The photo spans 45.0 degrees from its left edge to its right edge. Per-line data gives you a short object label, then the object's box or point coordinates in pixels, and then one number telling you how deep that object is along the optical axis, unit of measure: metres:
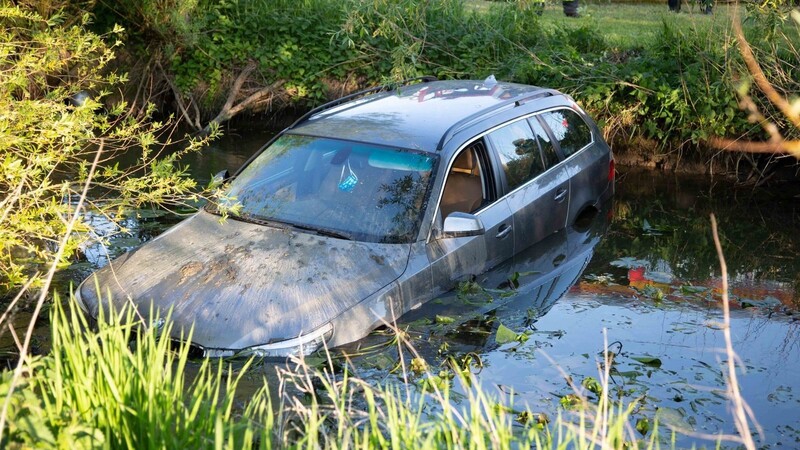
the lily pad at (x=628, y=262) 8.47
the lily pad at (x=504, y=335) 6.53
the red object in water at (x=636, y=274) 8.13
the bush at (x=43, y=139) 5.62
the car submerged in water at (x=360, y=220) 5.83
